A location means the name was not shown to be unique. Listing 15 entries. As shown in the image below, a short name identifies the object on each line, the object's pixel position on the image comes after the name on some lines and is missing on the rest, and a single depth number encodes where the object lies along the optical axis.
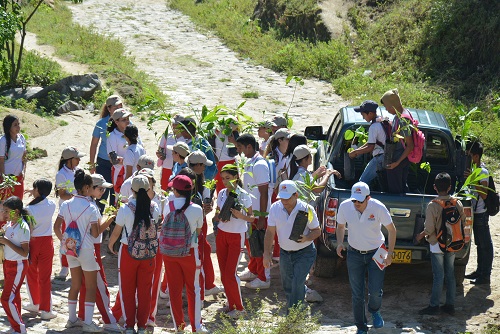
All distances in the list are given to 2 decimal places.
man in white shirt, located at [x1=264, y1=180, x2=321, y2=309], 15.42
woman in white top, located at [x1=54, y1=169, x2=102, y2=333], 15.60
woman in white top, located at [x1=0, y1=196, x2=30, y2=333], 15.37
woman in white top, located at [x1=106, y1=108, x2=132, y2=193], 20.27
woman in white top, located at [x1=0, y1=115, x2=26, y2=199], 20.00
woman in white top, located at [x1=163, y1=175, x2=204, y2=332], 15.03
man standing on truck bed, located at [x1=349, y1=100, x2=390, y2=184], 18.25
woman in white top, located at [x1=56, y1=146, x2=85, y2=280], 17.78
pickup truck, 17.41
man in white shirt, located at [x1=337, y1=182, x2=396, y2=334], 15.47
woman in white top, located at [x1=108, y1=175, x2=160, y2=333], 14.94
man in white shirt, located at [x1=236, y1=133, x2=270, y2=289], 17.69
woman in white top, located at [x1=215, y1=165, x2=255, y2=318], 16.42
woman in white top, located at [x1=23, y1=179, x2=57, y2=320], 16.08
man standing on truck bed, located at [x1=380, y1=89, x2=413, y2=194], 17.92
